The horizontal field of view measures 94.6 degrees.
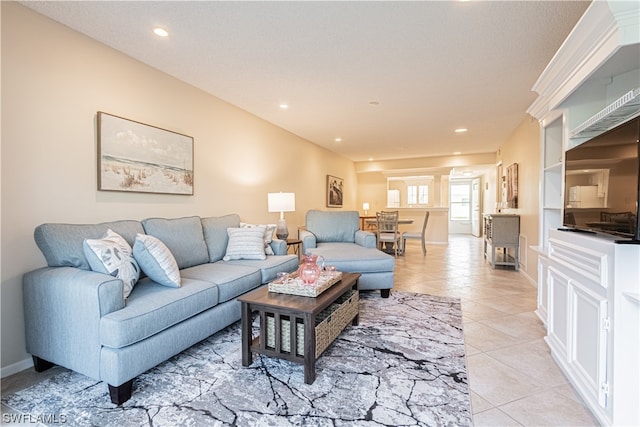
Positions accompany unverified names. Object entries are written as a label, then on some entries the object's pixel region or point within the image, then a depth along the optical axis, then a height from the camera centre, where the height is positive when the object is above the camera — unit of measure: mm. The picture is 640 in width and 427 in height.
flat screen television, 1329 +126
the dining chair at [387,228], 5996 -425
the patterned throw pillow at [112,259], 1813 -326
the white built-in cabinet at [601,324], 1267 -574
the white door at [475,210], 10484 -103
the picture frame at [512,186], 4949 +374
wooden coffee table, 1749 -736
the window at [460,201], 11453 +239
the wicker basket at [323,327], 1854 -815
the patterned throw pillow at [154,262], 2031 -377
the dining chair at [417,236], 6571 -647
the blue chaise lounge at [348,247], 3307 -524
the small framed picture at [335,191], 6859 +387
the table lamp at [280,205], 4020 +31
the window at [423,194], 8992 +401
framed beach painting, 2402 +456
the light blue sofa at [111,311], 1570 -625
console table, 4793 -445
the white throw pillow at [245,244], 3049 -384
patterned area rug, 1465 -1043
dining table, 6584 -905
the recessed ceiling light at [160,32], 2178 +1316
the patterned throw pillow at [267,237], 3346 -346
